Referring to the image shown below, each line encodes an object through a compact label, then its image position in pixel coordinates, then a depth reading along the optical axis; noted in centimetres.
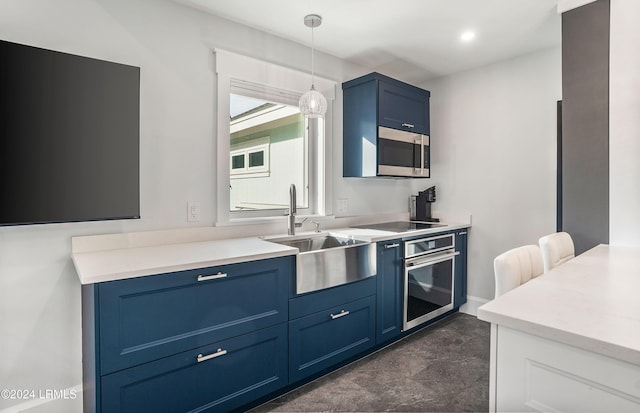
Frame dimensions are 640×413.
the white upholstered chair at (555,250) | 167
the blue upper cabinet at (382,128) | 288
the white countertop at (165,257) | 142
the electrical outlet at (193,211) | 219
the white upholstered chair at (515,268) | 136
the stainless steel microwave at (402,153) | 292
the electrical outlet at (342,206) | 308
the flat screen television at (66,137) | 148
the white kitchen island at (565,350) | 73
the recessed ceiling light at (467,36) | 257
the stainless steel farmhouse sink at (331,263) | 200
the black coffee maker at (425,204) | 354
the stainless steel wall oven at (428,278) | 269
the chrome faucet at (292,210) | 253
